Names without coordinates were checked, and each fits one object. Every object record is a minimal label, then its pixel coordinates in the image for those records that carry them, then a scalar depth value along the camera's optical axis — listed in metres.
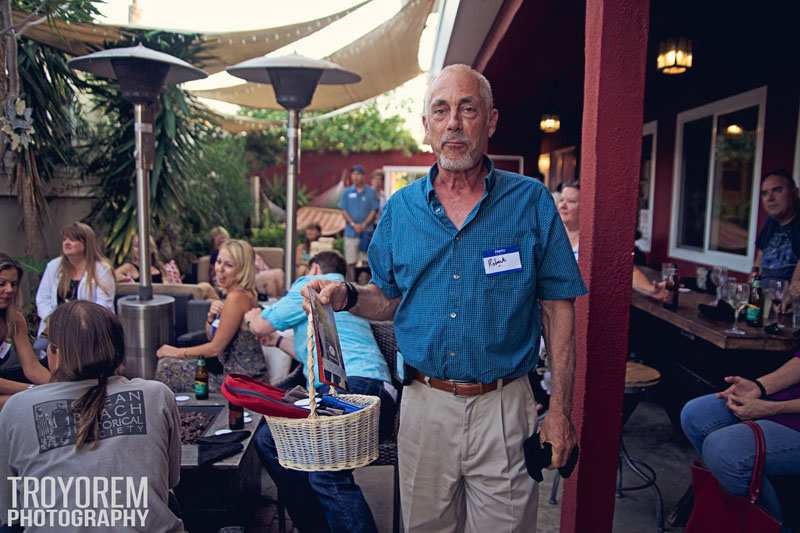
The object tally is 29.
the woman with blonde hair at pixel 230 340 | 3.50
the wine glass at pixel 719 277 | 3.50
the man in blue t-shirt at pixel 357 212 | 10.27
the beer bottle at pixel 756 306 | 3.09
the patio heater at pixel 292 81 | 4.37
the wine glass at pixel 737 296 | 3.22
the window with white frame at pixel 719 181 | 5.58
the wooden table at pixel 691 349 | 2.87
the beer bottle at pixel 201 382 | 3.20
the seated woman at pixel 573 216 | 3.93
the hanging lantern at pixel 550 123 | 8.88
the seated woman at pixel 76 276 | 4.75
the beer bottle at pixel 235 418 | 2.75
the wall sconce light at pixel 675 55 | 5.15
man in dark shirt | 3.96
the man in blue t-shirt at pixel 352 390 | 2.65
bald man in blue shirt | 1.80
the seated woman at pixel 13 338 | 3.27
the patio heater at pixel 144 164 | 4.16
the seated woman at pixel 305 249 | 7.54
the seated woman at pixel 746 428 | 2.29
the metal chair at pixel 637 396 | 3.11
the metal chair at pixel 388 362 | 2.94
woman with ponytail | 1.78
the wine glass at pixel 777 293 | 3.15
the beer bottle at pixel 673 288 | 3.64
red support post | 2.16
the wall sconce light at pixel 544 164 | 12.07
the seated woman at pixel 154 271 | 6.42
